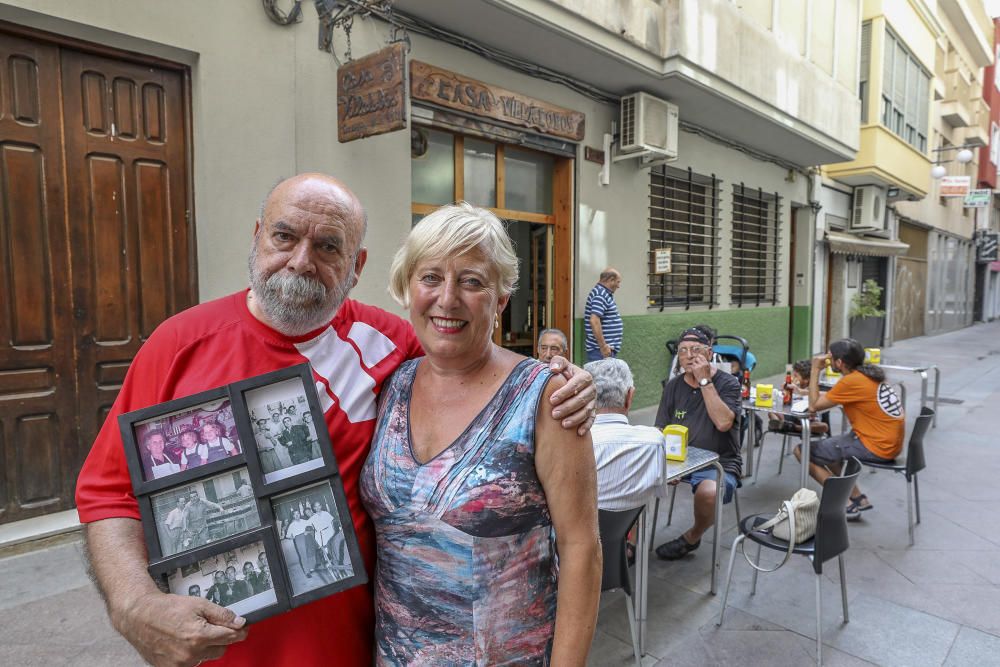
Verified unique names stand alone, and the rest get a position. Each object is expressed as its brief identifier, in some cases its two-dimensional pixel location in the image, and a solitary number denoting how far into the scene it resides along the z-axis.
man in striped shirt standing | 6.87
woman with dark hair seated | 4.58
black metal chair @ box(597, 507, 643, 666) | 2.70
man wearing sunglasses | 3.96
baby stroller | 6.02
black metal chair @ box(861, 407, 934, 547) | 4.35
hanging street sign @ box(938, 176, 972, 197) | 18.22
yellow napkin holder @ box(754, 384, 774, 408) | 5.05
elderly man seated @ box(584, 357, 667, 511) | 2.80
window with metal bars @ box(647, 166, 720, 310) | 8.52
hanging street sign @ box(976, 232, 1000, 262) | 27.89
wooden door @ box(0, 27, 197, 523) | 3.68
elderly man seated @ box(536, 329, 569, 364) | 5.01
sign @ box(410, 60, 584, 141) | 5.31
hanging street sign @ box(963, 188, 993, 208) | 20.23
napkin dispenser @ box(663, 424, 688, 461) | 3.49
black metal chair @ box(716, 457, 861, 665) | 2.99
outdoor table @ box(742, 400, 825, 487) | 4.54
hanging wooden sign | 4.00
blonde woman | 1.37
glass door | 5.89
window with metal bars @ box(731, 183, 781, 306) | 10.46
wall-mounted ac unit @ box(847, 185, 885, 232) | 14.31
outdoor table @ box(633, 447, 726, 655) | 2.99
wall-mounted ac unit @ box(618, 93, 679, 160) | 7.24
